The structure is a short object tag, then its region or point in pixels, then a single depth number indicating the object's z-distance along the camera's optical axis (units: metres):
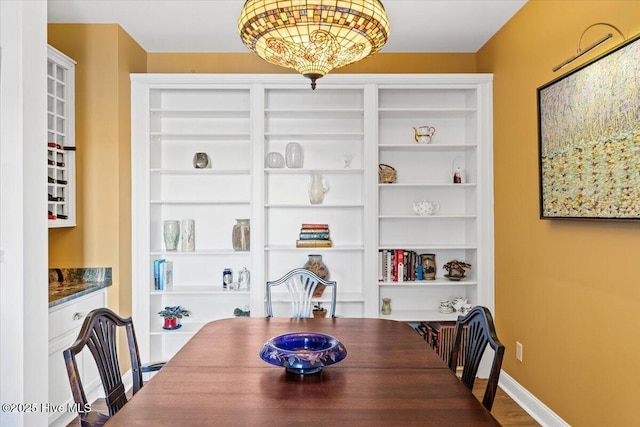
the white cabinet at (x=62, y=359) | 2.49
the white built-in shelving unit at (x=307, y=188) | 3.55
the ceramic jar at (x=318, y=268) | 3.51
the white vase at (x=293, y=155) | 3.53
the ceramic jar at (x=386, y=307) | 3.57
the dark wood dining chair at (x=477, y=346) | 1.45
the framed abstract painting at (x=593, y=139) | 1.85
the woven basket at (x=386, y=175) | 3.58
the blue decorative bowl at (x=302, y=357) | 1.54
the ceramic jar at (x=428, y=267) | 3.59
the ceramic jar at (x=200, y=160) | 3.56
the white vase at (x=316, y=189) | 3.56
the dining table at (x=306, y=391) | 1.26
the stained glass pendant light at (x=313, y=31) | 1.52
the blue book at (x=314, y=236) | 3.57
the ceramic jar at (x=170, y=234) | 3.54
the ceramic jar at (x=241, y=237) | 3.54
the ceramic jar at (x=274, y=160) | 3.51
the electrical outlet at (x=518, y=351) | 2.99
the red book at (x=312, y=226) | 3.59
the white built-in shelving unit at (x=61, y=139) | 2.86
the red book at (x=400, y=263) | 3.53
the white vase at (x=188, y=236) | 3.58
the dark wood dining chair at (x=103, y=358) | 1.38
